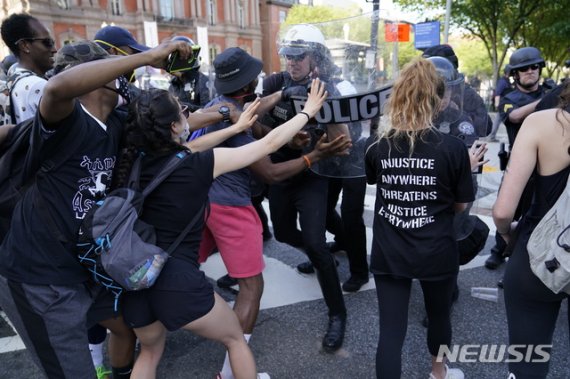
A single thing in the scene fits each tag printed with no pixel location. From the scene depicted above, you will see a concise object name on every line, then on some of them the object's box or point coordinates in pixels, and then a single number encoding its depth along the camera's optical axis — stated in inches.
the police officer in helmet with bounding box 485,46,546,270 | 151.5
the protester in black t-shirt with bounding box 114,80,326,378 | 72.0
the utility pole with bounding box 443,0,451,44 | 571.9
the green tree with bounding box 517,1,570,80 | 585.3
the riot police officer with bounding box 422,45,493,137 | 119.0
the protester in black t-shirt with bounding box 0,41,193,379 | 64.8
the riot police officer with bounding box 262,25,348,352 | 109.9
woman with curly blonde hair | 77.4
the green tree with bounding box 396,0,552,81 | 636.4
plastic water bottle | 131.7
